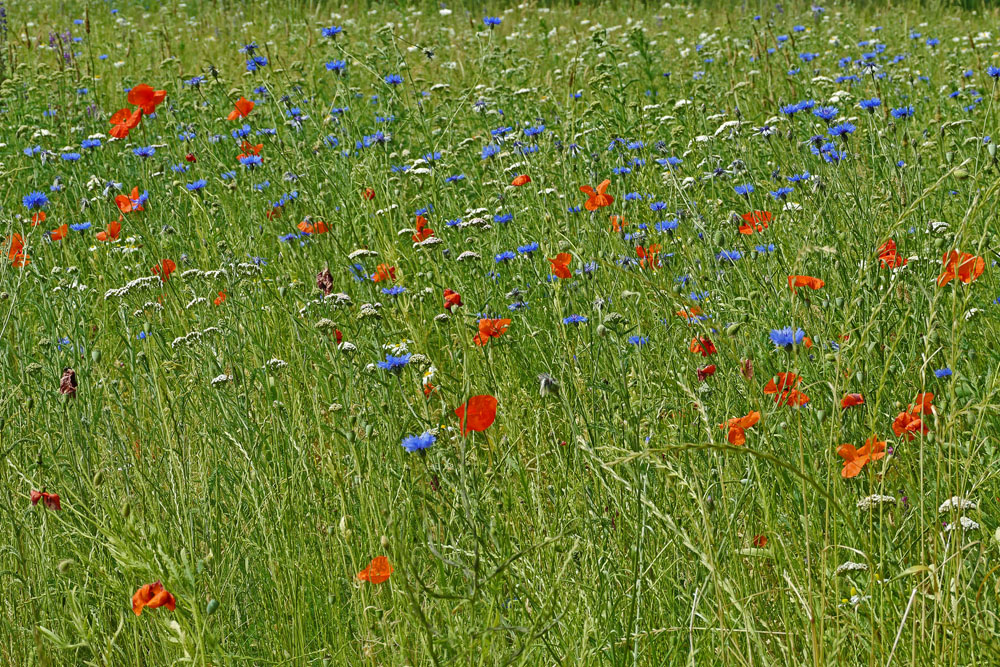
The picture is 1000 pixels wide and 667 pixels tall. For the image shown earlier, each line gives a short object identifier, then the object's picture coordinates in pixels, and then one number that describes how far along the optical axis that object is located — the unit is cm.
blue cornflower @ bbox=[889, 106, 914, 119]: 625
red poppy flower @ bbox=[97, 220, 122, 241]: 648
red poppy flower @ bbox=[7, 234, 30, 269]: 545
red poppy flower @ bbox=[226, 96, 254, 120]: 609
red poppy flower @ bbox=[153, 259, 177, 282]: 494
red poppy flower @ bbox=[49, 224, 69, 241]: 605
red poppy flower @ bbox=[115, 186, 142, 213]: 559
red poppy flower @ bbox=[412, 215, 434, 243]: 569
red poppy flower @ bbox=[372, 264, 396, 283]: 521
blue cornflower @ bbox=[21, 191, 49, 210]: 610
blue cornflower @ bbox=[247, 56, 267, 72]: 701
